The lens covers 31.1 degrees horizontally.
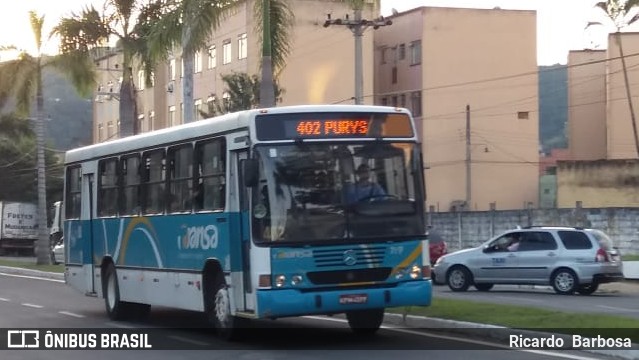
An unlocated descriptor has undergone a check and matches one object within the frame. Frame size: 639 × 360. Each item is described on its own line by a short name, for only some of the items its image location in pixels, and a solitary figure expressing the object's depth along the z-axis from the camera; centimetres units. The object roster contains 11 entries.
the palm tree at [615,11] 5047
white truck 6525
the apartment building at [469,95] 6238
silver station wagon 2781
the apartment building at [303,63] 5938
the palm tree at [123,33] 3531
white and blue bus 1520
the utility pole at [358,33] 3959
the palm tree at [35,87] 4619
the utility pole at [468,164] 6081
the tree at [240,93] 4666
